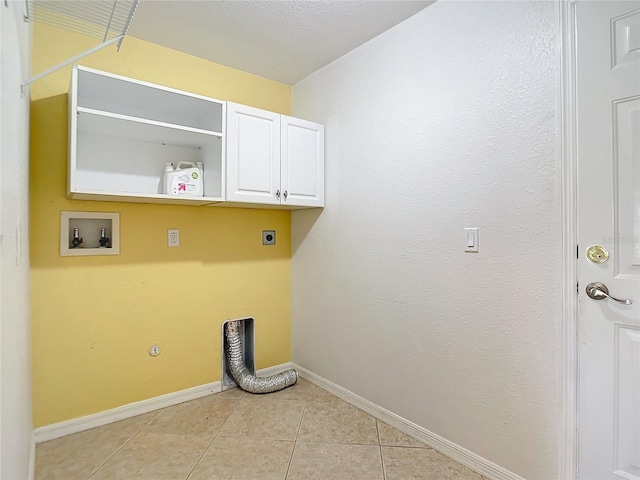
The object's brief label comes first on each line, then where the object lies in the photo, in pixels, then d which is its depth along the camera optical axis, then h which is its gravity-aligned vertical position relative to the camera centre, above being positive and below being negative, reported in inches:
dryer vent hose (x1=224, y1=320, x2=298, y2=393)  104.4 -41.3
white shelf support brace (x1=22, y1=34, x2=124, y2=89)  53.7 +30.5
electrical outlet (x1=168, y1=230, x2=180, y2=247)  98.1 +1.0
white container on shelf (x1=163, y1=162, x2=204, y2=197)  88.4 +15.4
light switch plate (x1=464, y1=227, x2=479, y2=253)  71.3 +0.3
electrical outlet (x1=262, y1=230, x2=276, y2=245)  116.5 +1.4
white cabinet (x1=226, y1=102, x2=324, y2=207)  91.5 +23.3
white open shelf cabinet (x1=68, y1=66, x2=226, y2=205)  76.9 +27.0
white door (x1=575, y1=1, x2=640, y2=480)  53.6 +1.1
